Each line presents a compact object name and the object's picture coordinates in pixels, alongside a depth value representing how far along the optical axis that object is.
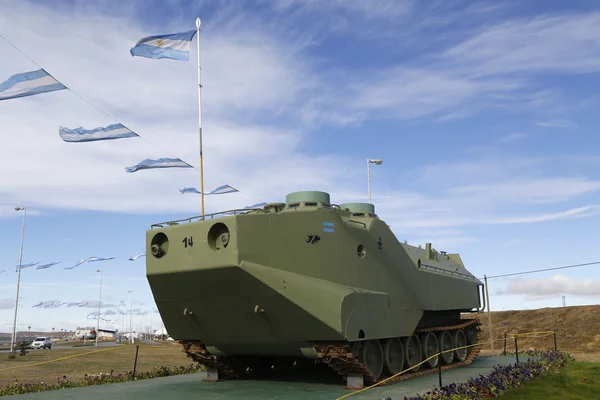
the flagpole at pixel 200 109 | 15.77
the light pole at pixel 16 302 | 42.12
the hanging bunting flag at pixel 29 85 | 14.88
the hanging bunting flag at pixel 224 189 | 20.30
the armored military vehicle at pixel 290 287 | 12.48
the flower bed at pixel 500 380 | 12.02
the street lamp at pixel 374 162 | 23.63
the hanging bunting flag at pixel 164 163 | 18.27
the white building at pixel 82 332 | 104.21
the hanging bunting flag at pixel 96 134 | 16.88
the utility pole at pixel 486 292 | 27.06
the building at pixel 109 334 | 114.94
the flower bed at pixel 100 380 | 15.25
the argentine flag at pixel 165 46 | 17.78
